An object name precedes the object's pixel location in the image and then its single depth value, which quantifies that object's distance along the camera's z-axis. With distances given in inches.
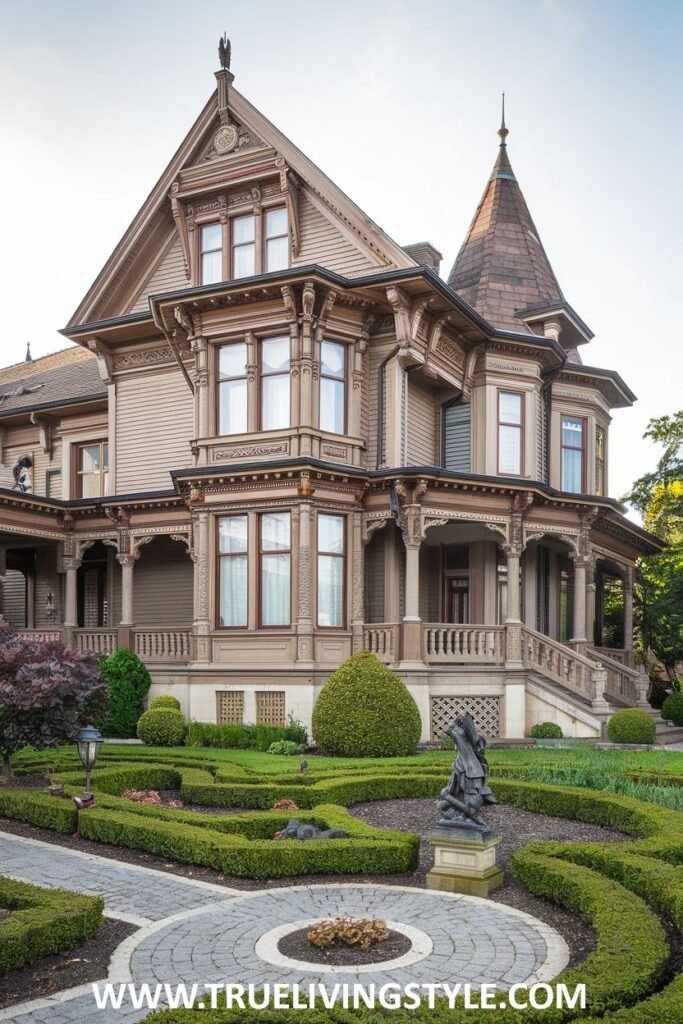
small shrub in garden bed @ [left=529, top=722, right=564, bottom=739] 834.8
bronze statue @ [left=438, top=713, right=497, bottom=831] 377.4
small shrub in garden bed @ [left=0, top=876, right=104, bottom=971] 280.5
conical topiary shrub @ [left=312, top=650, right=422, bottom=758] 719.7
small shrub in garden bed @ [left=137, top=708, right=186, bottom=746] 795.4
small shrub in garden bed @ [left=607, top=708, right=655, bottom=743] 795.4
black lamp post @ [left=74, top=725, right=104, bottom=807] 516.2
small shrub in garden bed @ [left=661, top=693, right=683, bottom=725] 1021.8
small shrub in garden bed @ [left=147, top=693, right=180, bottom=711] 840.9
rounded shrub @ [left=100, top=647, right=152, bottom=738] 858.1
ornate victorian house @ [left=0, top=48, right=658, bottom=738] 847.7
